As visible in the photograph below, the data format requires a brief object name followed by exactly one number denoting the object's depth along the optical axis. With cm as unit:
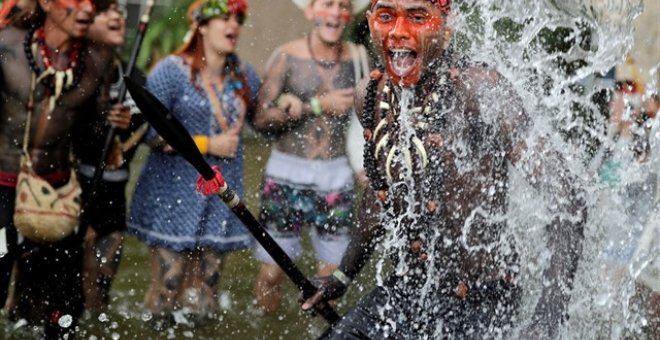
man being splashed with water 642
